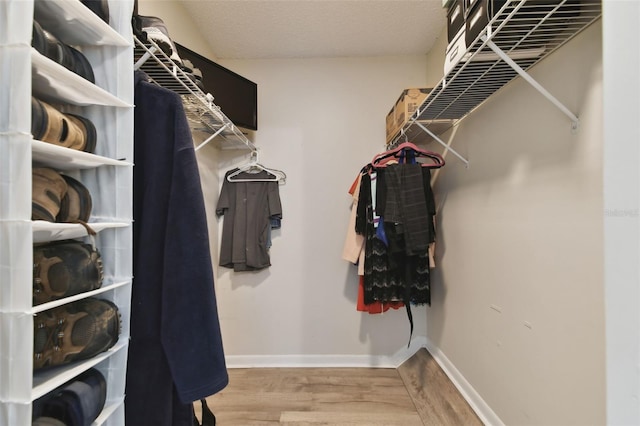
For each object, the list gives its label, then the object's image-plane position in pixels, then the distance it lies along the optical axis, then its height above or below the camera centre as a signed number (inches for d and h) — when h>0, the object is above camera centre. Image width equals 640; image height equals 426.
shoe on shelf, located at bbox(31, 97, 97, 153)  17.0 +5.5
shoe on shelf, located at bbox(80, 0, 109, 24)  20.8 +15.0
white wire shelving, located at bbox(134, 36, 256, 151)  37.9 +21.5
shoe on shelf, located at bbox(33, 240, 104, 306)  18.1 -3.7
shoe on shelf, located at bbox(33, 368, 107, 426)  18.0 -12.1
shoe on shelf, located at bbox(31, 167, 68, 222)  17.4 +1.3
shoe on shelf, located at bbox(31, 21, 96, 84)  17.2 +10.4
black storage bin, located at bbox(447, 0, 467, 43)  43.5 +31.0
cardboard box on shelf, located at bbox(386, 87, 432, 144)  68.7 +27.1
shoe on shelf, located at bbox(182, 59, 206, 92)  47.7 +24.2
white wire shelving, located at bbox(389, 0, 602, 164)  32.9 +23.1
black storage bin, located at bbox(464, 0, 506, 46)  34.1 +24.9
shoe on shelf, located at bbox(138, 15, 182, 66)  38.8 +24.3
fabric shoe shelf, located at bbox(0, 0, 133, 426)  15.1 +3.1
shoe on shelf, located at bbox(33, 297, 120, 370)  17.8 -7.7
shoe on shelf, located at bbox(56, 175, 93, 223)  19.4 +0.7
